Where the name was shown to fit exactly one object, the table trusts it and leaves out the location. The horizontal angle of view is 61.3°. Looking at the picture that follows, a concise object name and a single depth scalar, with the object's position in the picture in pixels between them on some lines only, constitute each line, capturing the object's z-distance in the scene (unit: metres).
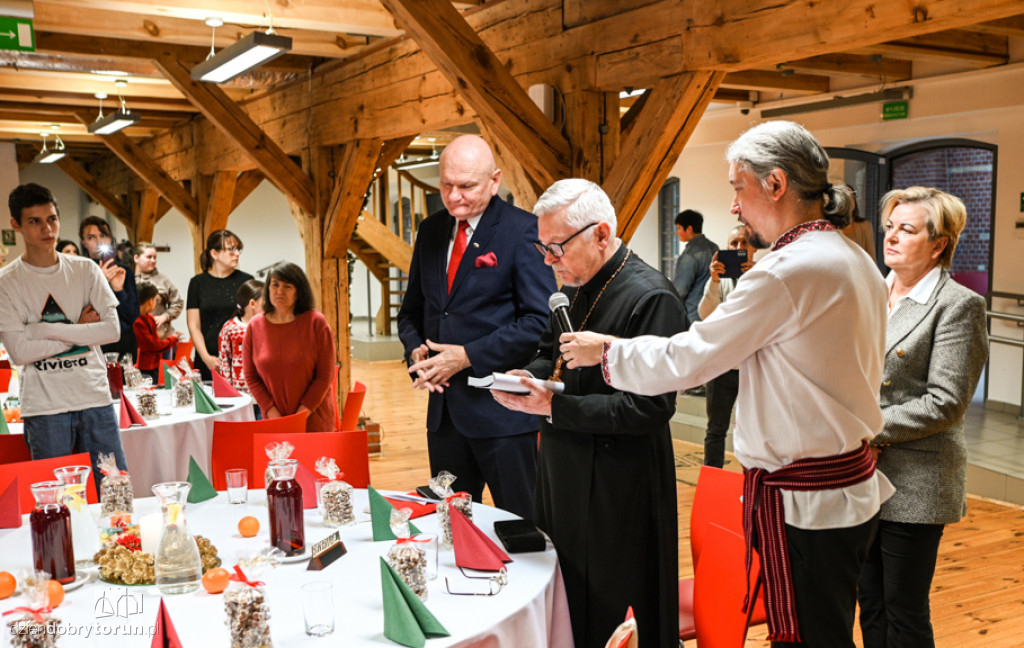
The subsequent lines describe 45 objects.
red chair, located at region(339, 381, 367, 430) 4.57
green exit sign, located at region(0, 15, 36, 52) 5.03
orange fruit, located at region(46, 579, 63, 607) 1.91
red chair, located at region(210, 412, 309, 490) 3.56
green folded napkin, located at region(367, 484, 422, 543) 2.41
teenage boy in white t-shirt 3.76
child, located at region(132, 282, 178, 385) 6.16
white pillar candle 2.23
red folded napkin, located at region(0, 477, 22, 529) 2.57
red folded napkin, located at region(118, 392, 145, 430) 4.25
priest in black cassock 2.30
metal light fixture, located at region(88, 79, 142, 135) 8.84
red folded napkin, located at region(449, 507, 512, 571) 2.13
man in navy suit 3.04
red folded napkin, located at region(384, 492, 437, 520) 2.59
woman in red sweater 4.48
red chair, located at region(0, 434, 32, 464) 3.59
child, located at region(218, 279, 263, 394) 5.12
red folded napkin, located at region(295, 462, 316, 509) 2.71
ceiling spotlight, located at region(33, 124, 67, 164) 12.22
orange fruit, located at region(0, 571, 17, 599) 2.00
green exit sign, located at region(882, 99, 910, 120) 8.27
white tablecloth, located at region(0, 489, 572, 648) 1.82
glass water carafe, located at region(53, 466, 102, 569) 2.22
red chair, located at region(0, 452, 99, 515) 2.82
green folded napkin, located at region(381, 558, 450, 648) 1.75
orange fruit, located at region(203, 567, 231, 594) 2.02
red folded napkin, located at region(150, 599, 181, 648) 1.52
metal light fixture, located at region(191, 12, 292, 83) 5.24
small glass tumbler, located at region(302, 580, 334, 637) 1.79
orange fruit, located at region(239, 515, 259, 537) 2.42
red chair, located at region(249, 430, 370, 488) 3.13
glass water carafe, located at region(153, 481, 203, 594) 2.02
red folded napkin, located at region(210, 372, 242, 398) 5.01
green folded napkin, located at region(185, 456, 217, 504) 2.77
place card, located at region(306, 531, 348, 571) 2.19
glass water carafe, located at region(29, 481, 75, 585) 2.06
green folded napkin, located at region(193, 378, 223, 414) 4.55
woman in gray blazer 2.58
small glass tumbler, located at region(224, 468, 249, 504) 2.73
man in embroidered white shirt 1.87
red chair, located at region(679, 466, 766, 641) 2.60
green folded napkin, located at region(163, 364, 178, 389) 4.95
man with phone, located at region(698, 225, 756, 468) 5.39
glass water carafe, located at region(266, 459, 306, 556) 2.25
